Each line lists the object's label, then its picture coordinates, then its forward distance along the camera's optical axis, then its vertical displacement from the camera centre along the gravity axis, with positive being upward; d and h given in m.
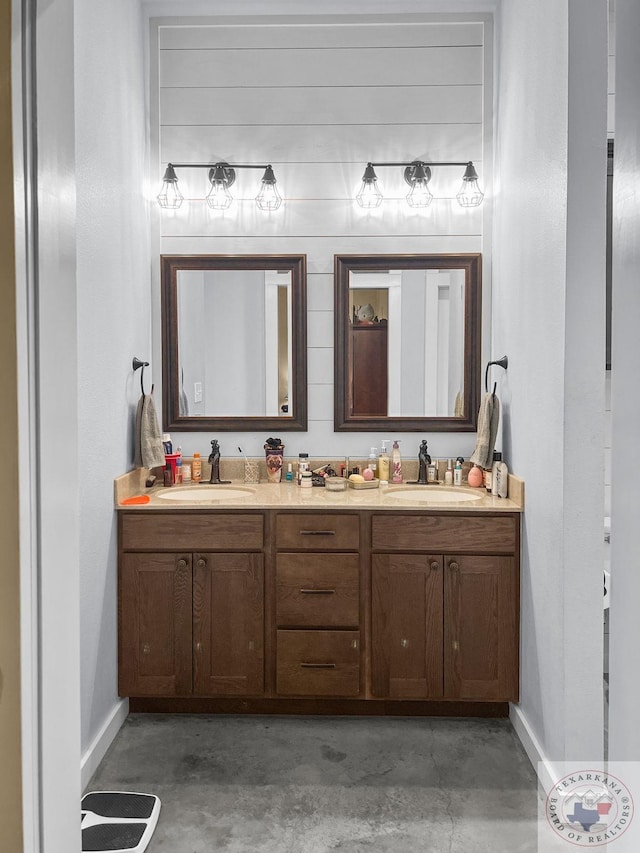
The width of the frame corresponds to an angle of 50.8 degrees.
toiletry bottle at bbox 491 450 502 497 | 2.82 -0.30
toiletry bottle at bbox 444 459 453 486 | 3.05 -0.35
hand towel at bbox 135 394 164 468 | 2.82 -0.14
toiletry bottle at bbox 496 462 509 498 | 2.74 -0.33
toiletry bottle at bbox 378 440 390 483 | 3.08 -0.31
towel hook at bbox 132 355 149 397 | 2.84 +0.16
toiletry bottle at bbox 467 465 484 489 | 3.00 -0.34
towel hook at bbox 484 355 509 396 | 2.83 +0.16
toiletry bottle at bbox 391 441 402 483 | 3.07 -0.30
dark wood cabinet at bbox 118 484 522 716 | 2.60 -0.79
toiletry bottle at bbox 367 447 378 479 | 3.12 -0.27
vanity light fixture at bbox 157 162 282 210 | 3.05 +0.97
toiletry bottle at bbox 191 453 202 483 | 3.10 -0.31
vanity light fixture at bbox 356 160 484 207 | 3.04 +0.96
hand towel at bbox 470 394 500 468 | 2.83 -0.13
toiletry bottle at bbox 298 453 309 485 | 3.04 -0.28
